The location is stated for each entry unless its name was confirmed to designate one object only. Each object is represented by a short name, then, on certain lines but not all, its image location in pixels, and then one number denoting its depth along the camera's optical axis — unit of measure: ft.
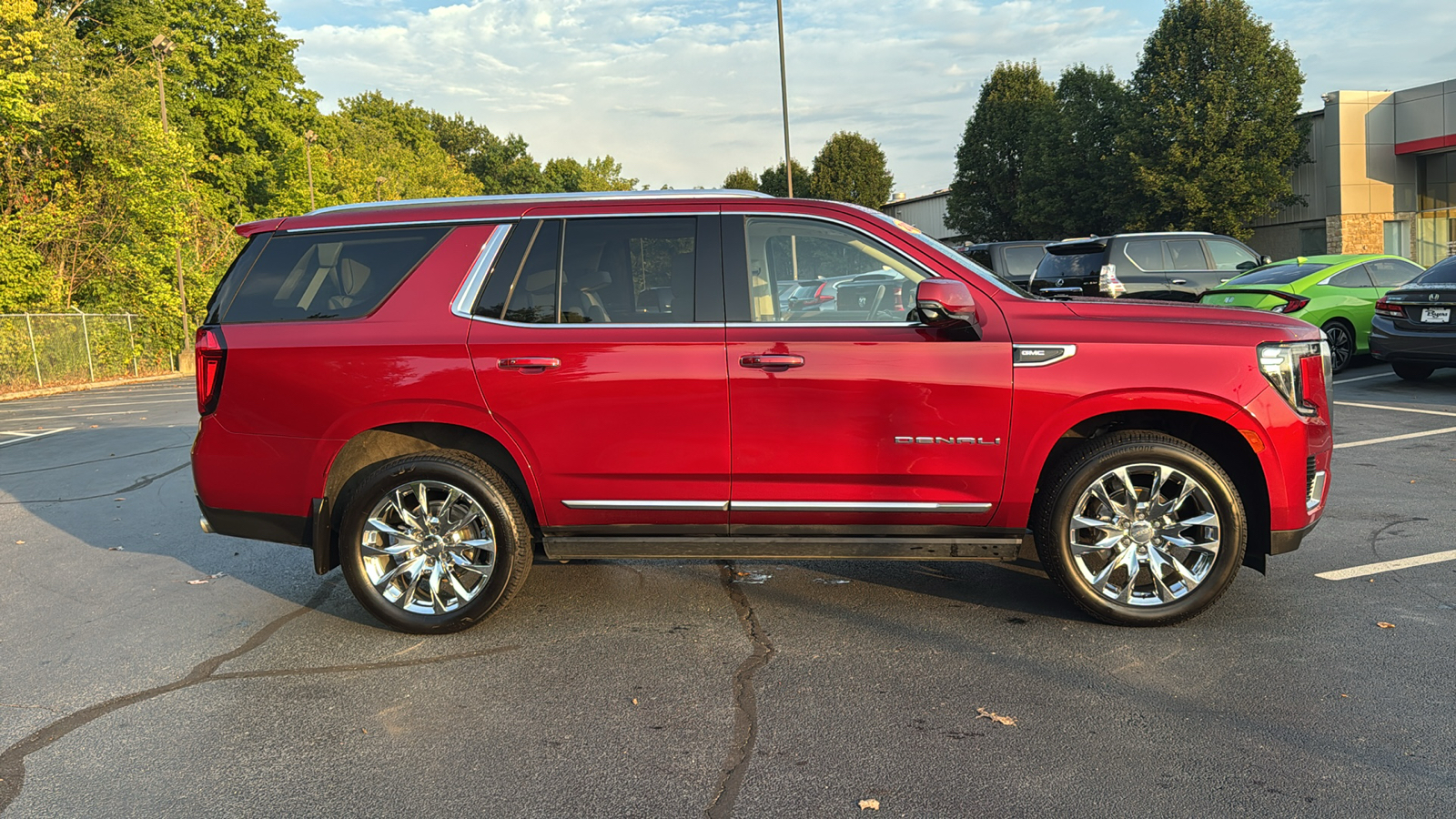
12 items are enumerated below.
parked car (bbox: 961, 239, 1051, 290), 58.80
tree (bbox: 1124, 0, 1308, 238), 112.57
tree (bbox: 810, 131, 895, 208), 199.21
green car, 42.16
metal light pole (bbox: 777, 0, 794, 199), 86.63
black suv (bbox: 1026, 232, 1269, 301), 48.62
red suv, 14.07
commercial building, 111.04
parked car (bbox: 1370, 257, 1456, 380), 35.68
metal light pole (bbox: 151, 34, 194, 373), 95.25
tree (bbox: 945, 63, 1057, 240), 157.69
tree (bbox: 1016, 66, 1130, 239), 127.54
